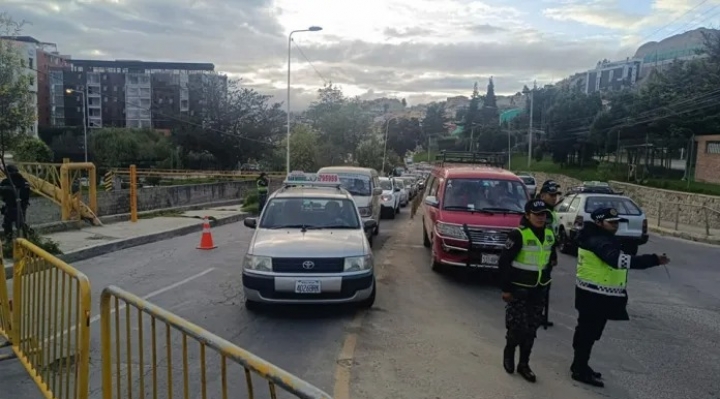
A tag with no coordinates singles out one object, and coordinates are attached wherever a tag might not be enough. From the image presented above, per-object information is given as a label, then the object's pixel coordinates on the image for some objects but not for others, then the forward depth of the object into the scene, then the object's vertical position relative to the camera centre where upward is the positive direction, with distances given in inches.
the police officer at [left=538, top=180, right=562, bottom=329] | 298.3 -24.3
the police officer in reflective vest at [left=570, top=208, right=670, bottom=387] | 185.5 -45.2
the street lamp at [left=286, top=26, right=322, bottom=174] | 985.4 +213.7
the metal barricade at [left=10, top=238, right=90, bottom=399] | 140.4 -58.6
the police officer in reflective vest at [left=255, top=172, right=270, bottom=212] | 825.5 -73.3
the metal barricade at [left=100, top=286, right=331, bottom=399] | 94.1 -57.4
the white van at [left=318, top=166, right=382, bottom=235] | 557.0 -46.6
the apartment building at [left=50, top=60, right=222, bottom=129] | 3782.0 +314.6
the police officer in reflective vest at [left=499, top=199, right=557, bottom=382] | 195.9 -48.3
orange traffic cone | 488.4 -92.3
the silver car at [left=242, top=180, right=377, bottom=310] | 253.0 -59.9
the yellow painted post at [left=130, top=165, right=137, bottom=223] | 636.1 -72.7
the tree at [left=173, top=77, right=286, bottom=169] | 2258.9 +46.8
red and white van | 335.1 -43.9
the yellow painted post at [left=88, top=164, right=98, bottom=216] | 602.5 -58.5
